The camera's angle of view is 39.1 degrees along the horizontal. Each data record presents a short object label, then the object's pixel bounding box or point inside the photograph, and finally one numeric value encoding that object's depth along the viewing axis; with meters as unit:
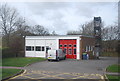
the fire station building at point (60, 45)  28.06
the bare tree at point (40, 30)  60.21
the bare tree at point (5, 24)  36.00
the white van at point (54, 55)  24.23
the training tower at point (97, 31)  34.45
